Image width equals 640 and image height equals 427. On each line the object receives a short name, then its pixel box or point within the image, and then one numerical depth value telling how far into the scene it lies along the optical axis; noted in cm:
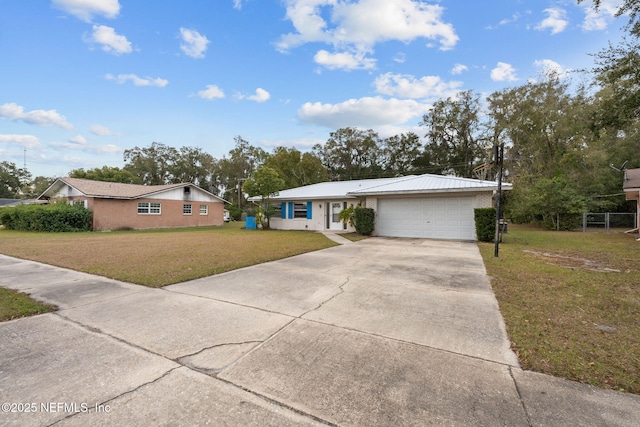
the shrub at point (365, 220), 1461
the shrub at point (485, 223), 1173
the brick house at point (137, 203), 1955
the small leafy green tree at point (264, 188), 1834
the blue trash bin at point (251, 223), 2061
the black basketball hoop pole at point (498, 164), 842
